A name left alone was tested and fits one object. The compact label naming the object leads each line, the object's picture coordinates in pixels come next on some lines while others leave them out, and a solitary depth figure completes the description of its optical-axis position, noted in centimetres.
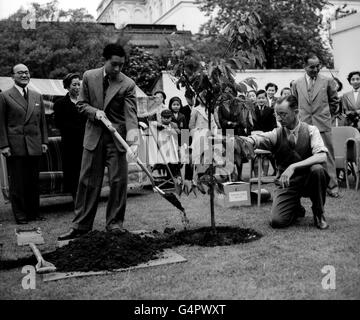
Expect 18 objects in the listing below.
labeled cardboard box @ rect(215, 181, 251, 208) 726
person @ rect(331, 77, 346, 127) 859
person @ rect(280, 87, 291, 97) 970
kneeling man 558
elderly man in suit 718
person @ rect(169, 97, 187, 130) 995
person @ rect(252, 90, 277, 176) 937
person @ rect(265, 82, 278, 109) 1055
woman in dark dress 755
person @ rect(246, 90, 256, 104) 979
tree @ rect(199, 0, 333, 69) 3241
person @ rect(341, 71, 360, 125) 898
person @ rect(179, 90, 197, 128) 1040
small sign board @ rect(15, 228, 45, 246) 565
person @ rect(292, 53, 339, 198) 780
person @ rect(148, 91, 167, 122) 1005
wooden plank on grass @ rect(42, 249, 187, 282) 429
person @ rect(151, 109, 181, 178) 955
